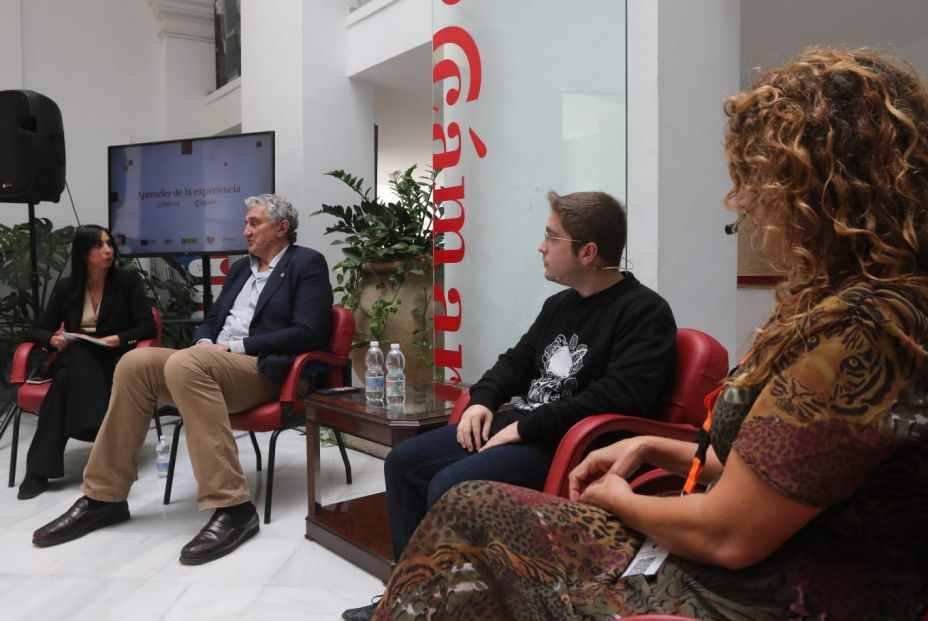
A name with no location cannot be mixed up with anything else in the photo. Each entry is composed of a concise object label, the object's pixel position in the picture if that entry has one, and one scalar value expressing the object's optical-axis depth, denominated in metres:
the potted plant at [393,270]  3.98
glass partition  2.60
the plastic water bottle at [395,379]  2.49
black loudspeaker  3.71
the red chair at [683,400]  1.69
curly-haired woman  0.82
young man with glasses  1.79
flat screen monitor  4.40
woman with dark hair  3.31
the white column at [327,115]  4.79
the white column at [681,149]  2.47
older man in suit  2.63
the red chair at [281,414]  2.84
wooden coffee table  2.22
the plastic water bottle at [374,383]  2.51
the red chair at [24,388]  3.42
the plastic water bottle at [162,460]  3.48
